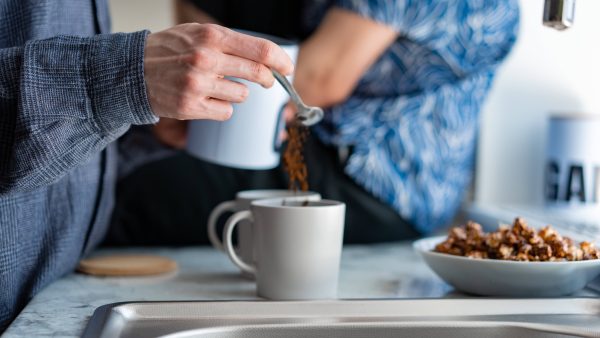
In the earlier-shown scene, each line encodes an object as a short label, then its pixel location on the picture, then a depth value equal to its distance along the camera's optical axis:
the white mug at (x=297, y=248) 1.20
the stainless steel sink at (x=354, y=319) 1.14
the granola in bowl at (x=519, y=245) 1.23
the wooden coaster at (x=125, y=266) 1.36
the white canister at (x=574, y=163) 1.64
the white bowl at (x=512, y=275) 1.21
